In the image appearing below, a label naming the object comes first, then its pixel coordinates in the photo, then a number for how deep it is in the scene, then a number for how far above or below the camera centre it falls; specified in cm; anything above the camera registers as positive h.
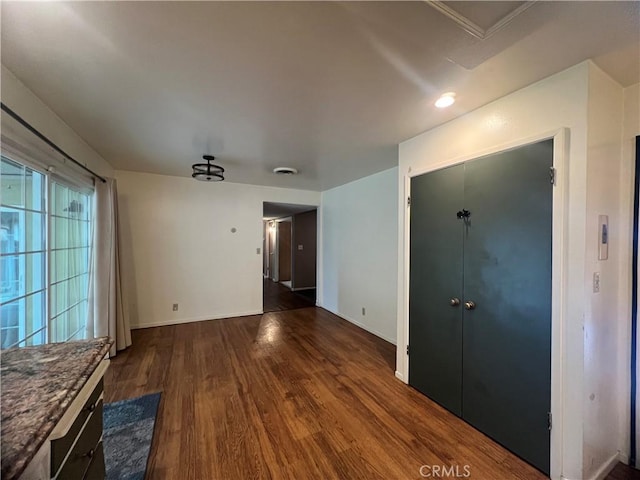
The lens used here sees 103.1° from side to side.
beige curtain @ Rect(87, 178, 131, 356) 294 -49
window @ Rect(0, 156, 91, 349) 172 -19
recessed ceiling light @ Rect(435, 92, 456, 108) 175 +98
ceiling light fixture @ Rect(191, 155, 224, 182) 306 +77
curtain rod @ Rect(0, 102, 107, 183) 155 +73
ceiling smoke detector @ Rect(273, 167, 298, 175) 361 +97
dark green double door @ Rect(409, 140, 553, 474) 158 -41
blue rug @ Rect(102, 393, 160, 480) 156 -142
